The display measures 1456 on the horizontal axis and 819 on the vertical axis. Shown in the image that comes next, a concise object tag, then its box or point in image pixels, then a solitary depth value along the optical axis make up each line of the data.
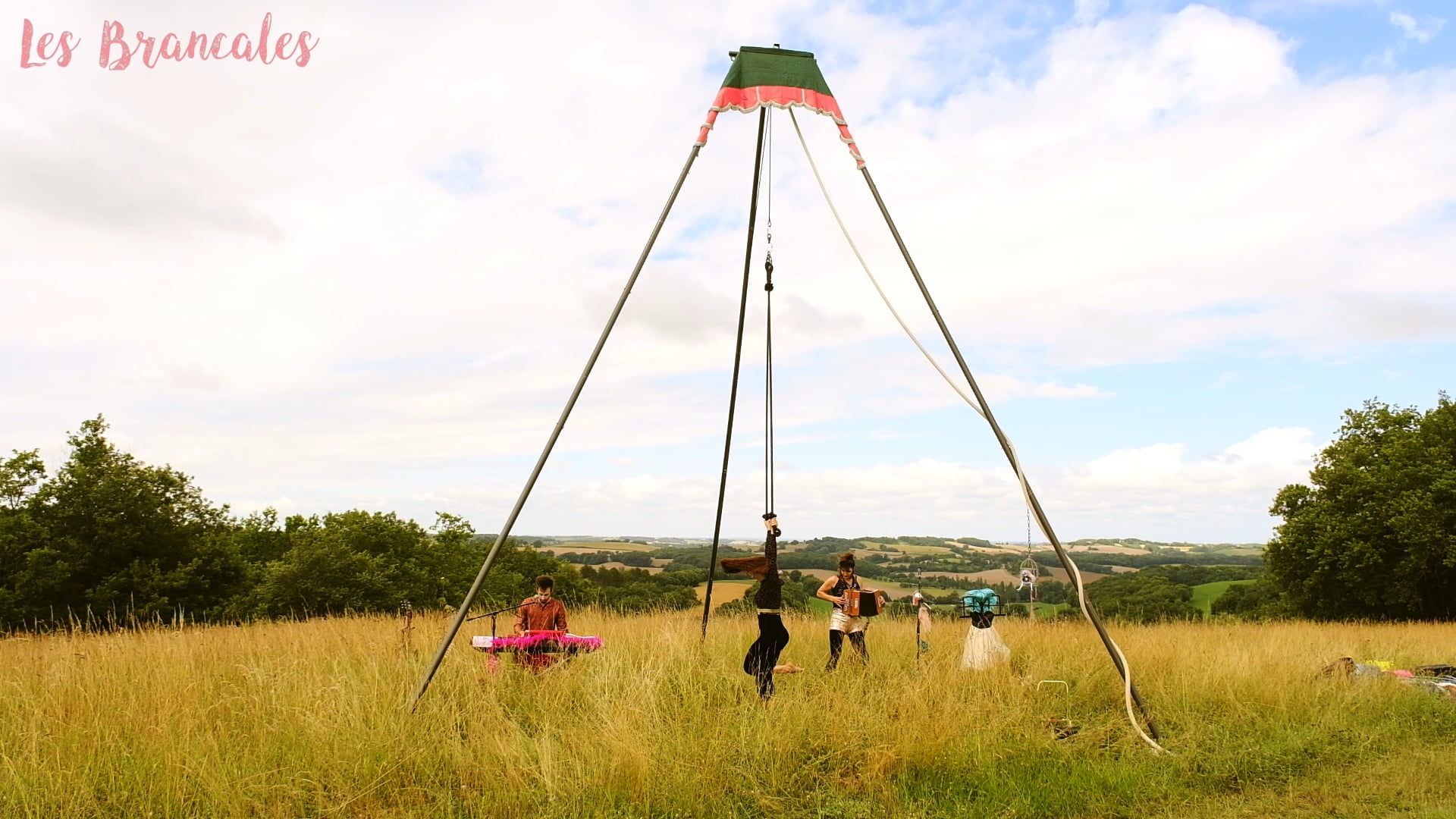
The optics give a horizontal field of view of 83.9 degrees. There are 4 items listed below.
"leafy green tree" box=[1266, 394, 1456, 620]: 23.62
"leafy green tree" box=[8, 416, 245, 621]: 22.48
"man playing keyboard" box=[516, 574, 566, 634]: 8.33
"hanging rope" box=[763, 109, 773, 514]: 8.93
